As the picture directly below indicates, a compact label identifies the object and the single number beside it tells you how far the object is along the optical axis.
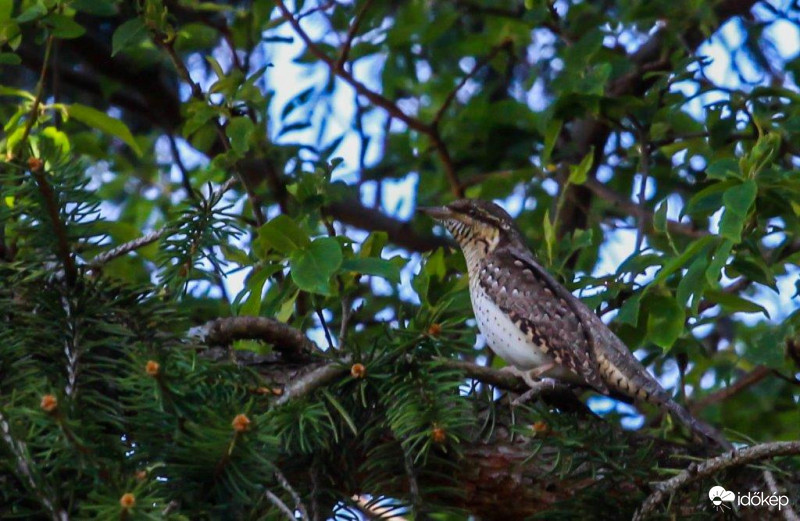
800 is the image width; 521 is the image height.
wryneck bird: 7.59
